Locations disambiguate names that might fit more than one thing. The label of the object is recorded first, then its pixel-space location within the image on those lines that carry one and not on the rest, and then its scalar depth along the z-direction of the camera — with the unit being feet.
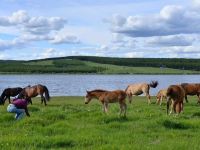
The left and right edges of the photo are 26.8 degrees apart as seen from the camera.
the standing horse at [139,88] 105.29
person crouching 56.75
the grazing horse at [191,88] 98.94
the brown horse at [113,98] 65.16
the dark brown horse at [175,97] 67.00
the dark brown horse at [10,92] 105.81
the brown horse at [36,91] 97.35
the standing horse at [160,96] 94.48
